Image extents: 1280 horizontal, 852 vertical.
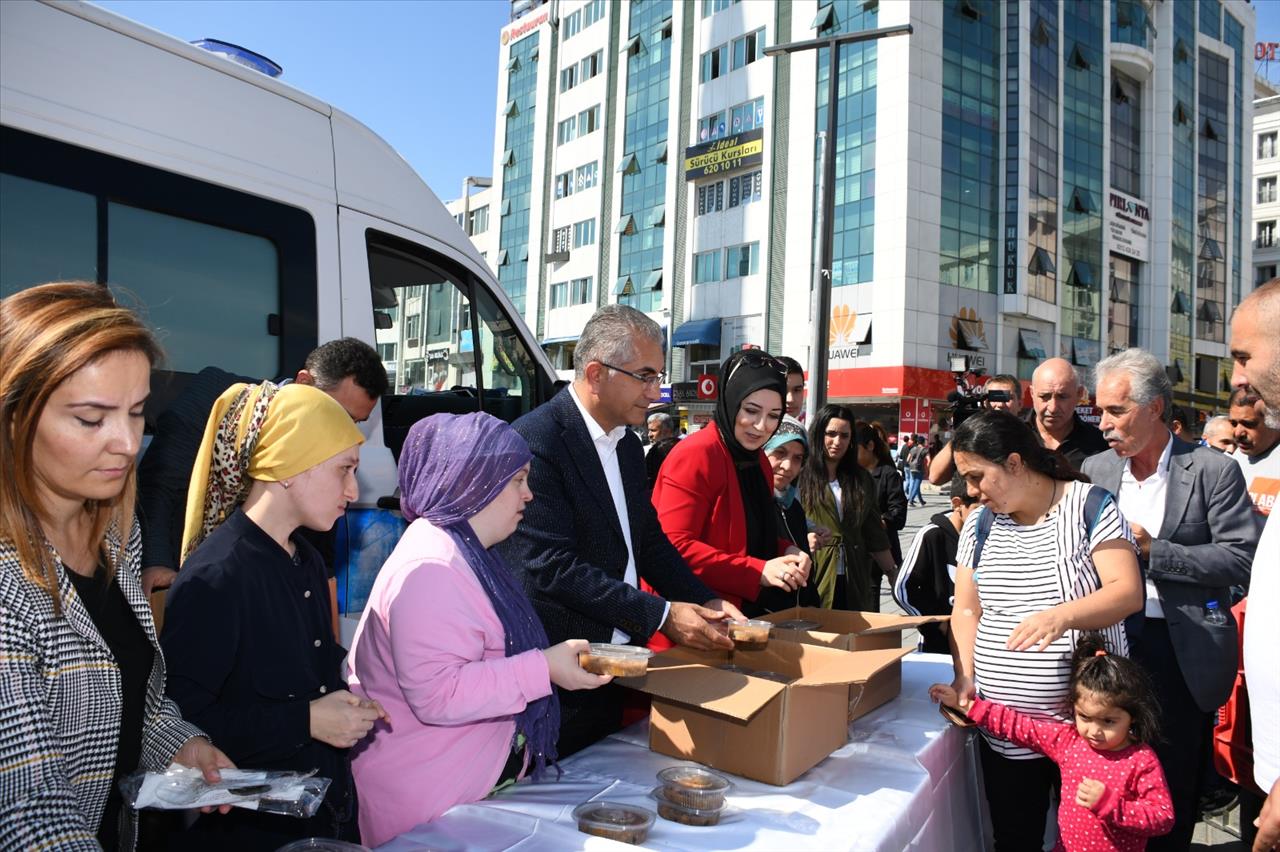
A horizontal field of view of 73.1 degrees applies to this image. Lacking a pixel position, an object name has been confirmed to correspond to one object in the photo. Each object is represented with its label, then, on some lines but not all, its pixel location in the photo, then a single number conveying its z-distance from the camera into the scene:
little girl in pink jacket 2.51
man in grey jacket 3.08
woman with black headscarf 3.18
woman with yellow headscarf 1.77
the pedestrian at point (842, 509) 5.15
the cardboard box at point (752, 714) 2.08
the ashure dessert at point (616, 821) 1.77
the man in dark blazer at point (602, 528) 2.45
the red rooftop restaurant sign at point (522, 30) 43.50
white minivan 3.01
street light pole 9.39
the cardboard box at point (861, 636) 2.71
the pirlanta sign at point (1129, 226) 36.69
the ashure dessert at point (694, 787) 1.90
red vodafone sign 15.27
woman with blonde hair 1.28
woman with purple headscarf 1.83
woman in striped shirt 2.72
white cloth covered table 1.80
